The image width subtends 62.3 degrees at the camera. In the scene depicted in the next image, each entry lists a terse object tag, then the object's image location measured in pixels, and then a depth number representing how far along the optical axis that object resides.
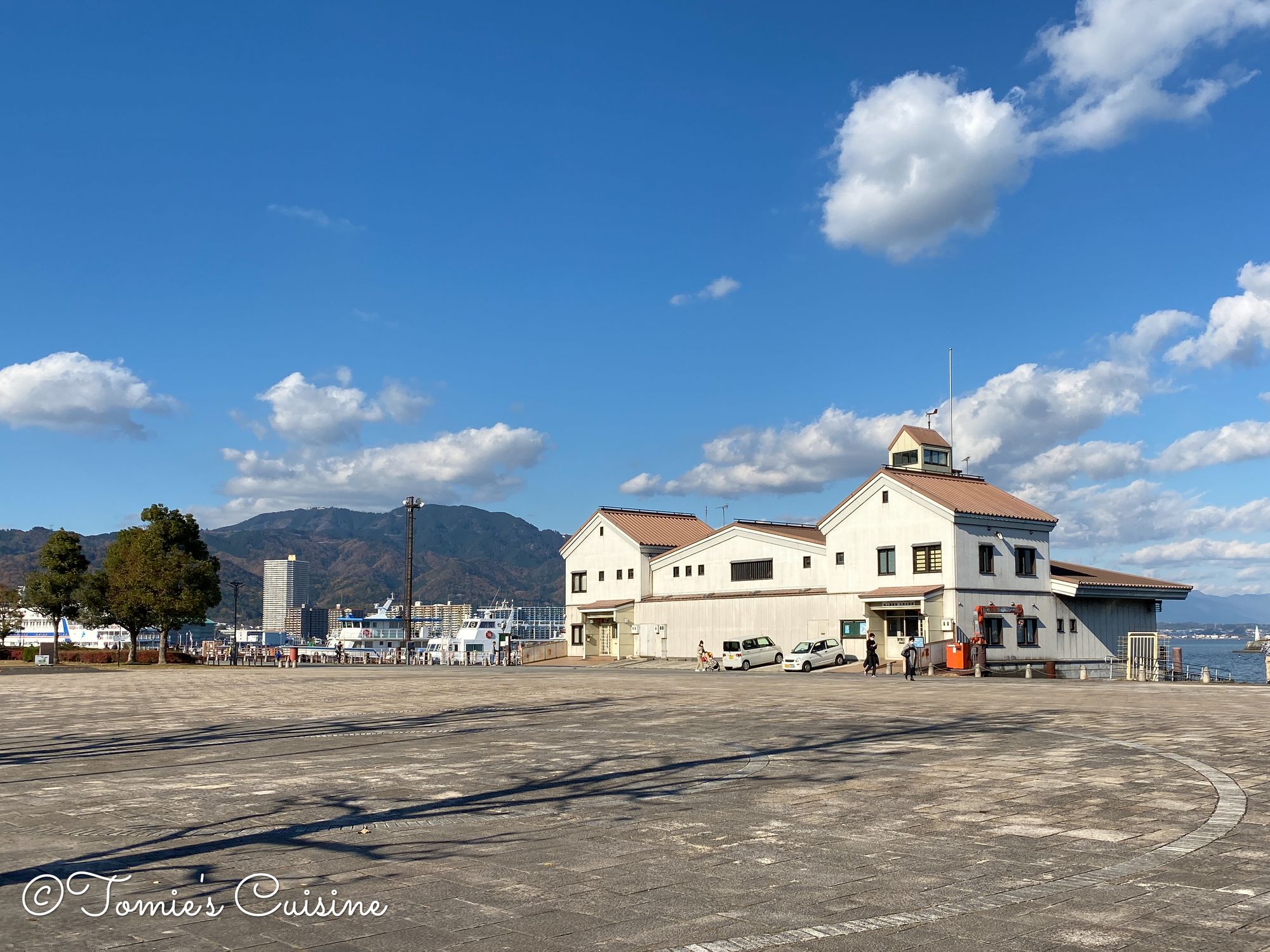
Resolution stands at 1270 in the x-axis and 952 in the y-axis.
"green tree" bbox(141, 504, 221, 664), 65.94
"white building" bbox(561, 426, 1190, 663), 55.06
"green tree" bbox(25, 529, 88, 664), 66.62
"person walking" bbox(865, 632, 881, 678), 48.06
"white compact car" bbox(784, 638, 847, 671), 54.56
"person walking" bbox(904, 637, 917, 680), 41.78
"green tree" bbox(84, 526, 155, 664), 65.62
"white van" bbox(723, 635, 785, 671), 58.06
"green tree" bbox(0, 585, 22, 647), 69.38
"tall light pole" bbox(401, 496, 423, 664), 79.62
